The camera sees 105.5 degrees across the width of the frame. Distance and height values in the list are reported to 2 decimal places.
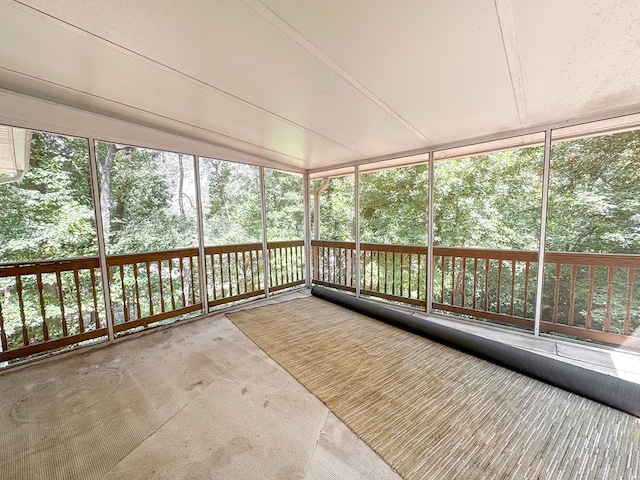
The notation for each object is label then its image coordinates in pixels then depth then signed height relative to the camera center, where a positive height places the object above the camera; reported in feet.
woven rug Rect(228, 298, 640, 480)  4.09 -4.13
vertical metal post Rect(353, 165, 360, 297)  12.87 +0.69
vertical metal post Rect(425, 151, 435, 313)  10.45 -1.14
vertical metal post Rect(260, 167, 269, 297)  12.89 -1.04
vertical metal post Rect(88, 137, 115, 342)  8.11 -0.44
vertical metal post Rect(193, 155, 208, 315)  10.53 -1.18
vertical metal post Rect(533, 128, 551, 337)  8.00 -0.30
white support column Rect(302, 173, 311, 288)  15.56 -0.59
